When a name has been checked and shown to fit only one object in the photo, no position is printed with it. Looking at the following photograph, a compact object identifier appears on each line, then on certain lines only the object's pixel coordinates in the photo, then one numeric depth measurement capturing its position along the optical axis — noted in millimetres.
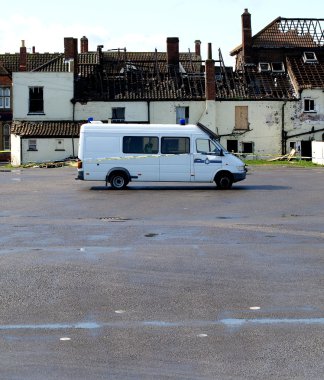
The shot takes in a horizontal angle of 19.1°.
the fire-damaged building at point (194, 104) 70625
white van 32875
